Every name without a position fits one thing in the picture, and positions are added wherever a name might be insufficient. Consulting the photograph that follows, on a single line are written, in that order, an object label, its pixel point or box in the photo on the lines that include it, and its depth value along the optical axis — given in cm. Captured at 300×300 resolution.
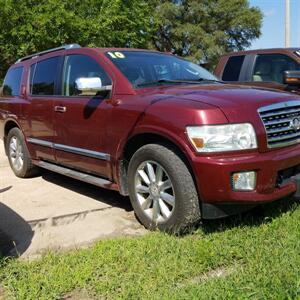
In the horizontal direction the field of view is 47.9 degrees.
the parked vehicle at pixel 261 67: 538
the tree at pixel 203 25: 2516
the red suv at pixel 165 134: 275
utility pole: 1294
